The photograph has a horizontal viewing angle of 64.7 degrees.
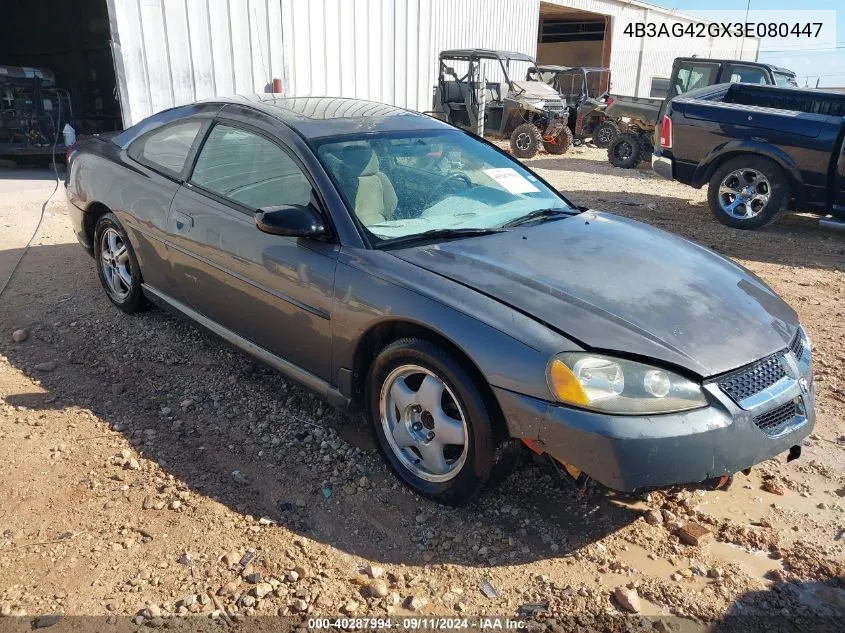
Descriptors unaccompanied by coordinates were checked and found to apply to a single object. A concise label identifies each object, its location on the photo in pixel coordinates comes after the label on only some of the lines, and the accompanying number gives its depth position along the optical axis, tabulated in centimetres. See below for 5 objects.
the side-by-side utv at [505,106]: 1474
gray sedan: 232
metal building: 906
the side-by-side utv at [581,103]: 1633
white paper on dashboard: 371
